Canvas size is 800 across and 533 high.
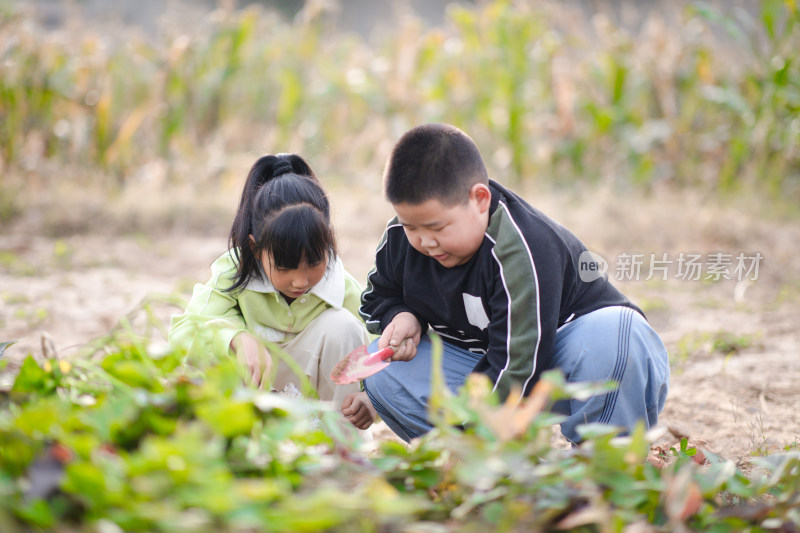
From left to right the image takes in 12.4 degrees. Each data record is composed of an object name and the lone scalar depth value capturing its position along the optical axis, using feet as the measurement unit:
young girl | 18.67
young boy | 18.25
